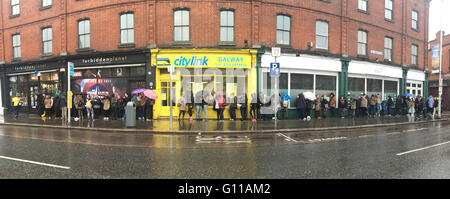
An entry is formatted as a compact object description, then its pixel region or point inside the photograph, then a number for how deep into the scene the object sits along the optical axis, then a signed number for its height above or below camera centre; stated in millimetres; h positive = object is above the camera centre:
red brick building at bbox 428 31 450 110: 24703 +2459
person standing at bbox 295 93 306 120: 13891 -598
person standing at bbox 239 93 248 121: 13211 -462
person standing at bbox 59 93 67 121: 13359 -573
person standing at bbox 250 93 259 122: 13164 -517
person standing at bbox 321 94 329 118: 14727 -632
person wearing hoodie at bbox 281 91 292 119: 13945 -348
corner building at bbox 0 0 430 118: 13836 +3698
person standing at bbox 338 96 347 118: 15016 -637
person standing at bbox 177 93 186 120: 12586 -510
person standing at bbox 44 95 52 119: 14477 -620
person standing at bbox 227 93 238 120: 13102 -640
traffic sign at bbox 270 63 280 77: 10345 +1265
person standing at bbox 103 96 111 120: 13797 -609
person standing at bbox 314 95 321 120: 14336 -616
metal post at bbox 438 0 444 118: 16698 -32
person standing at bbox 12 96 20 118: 15047 -654
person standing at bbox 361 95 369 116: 15438 -434
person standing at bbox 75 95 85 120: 13328 -508
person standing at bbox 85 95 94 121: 13319 -620
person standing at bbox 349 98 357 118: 15060 -702
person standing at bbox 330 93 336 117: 14902 -359
